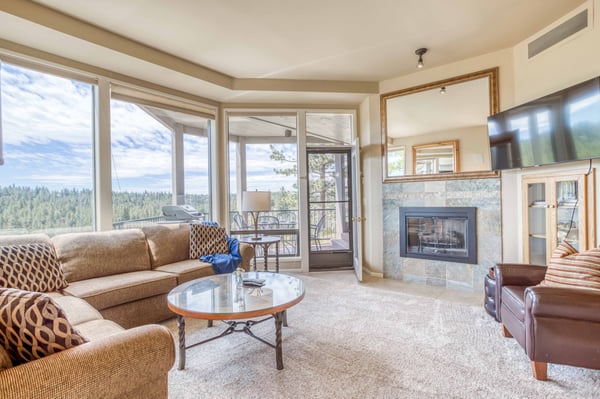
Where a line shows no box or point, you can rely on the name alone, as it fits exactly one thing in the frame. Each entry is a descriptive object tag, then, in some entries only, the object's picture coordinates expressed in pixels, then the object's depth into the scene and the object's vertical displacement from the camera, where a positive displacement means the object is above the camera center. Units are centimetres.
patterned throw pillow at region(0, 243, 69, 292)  218 -50
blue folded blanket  329 -67
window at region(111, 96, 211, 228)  354 +54
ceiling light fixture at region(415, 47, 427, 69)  334 +164
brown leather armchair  171 -80
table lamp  399 -2
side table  395 -56
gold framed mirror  355 +92
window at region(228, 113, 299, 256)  471 +50
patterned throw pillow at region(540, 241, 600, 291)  194 -52
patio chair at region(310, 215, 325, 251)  476 -52
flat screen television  230 +58
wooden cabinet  256 -18
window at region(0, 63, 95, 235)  277 +51
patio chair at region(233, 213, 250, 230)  464 -36
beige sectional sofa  104 -63
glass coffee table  191 -71
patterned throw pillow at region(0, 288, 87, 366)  107 -46
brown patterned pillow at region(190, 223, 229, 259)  353 -49
